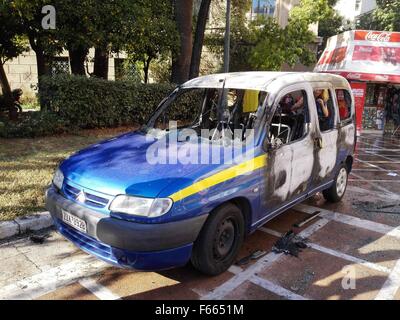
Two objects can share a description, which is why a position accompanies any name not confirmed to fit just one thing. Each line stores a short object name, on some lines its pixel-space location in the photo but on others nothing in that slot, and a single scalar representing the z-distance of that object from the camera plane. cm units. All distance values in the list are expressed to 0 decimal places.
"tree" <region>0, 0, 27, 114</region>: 896
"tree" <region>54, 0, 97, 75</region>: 926
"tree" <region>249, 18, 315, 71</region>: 1738
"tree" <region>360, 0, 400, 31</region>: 2948
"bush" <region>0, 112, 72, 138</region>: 835
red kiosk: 1330
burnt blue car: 298
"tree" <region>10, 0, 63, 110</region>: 854
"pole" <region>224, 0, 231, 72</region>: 1188
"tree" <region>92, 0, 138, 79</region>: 974
